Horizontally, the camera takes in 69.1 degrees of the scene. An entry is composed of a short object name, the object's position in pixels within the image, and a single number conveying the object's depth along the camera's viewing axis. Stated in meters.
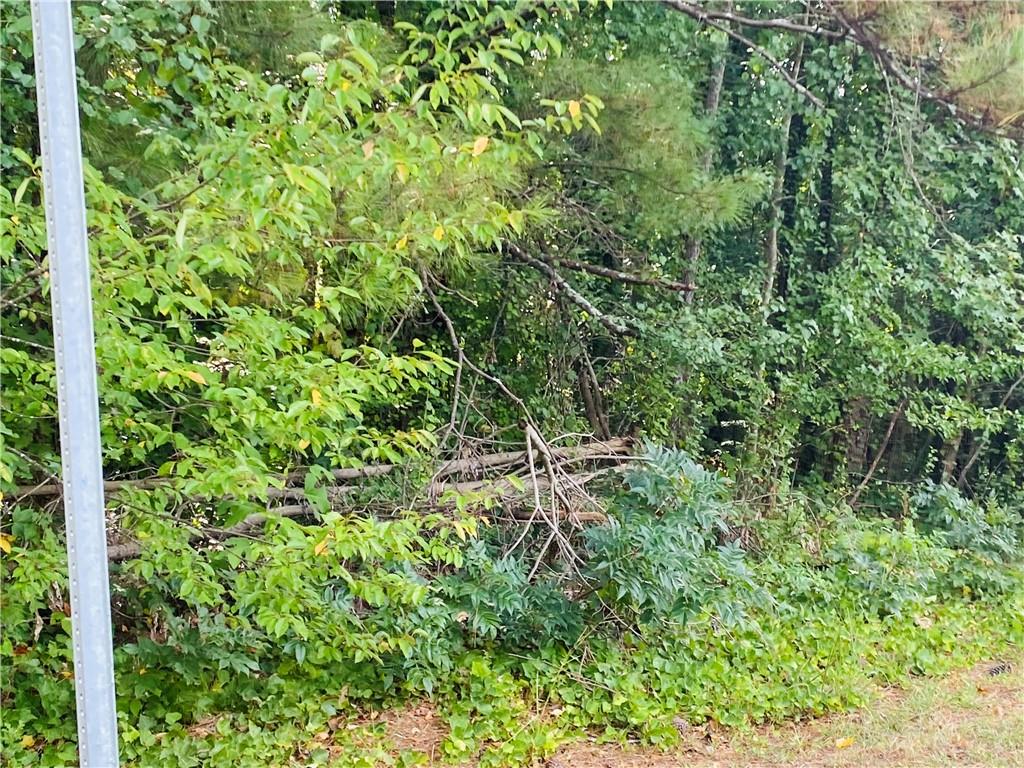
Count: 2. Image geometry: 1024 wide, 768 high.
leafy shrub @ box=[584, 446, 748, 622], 3.13
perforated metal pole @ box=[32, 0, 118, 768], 1.41
